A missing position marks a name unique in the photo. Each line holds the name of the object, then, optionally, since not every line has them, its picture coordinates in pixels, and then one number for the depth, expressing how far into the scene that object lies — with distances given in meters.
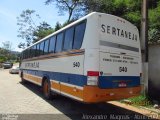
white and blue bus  3.88
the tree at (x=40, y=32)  23.07
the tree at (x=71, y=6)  17.34
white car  19.00
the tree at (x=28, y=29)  27.69
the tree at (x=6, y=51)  51.37
